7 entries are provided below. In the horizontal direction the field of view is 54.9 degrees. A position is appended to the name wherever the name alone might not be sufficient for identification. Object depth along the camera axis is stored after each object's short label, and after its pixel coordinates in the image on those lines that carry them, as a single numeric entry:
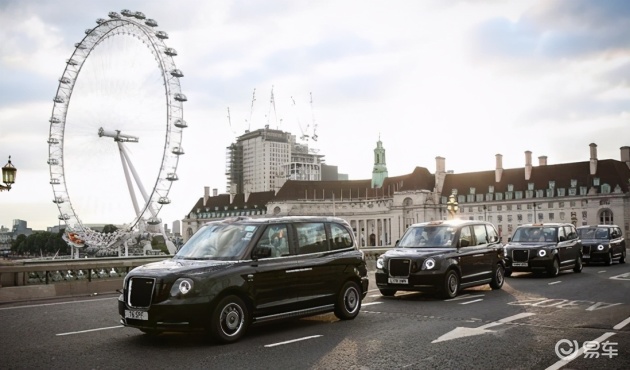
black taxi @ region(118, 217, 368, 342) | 9.87
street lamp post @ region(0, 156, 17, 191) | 19.56
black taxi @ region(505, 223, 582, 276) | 23.80
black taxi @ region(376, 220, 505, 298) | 16.53
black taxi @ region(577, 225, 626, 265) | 31.88
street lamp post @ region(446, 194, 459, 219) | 42.06
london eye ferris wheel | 52.03
